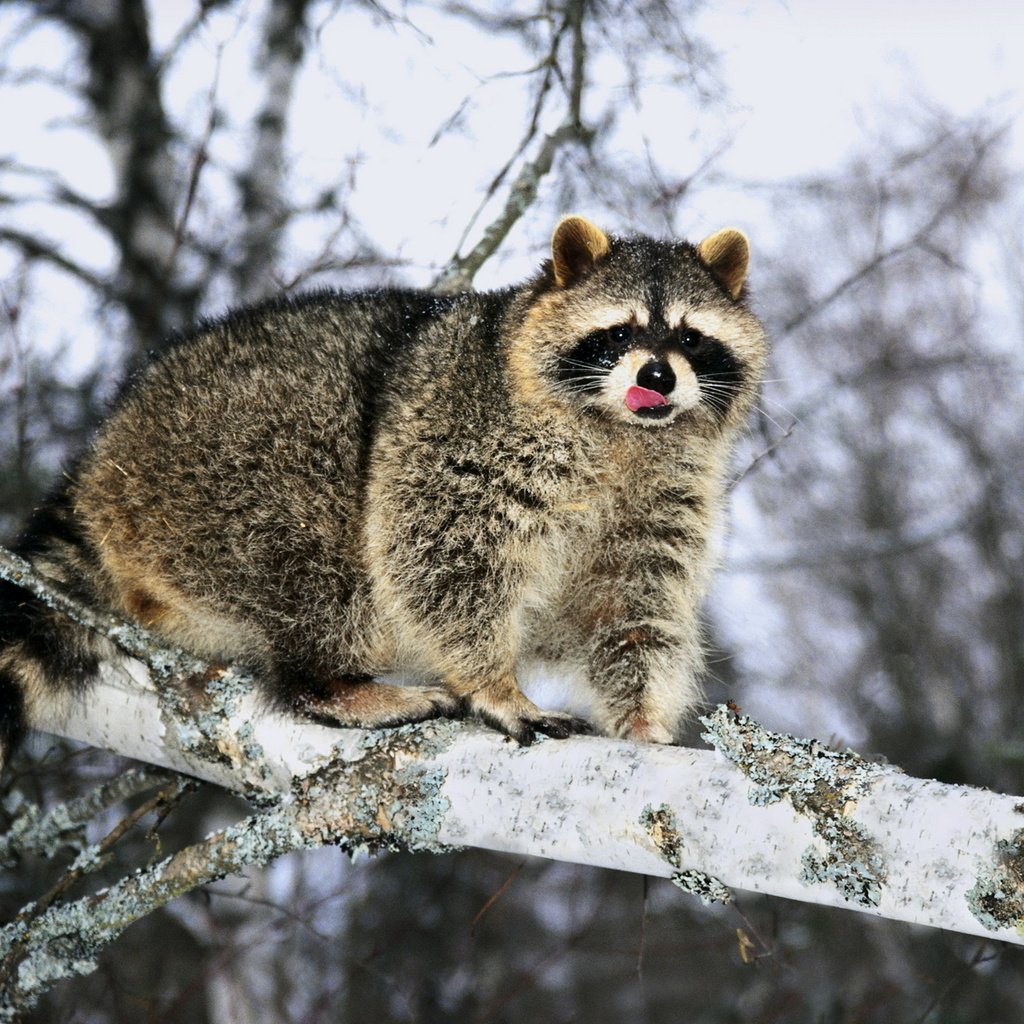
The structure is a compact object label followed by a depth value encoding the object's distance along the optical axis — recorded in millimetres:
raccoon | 7271
